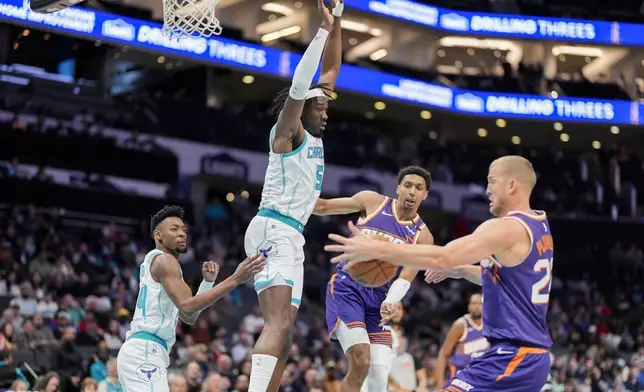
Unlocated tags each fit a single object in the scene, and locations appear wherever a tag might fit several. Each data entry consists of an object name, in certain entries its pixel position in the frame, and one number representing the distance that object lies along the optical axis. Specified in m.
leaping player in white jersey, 7.70
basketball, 8.47
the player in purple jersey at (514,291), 6.50
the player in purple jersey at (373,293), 9.03
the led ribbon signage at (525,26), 34.09
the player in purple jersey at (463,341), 12.22
